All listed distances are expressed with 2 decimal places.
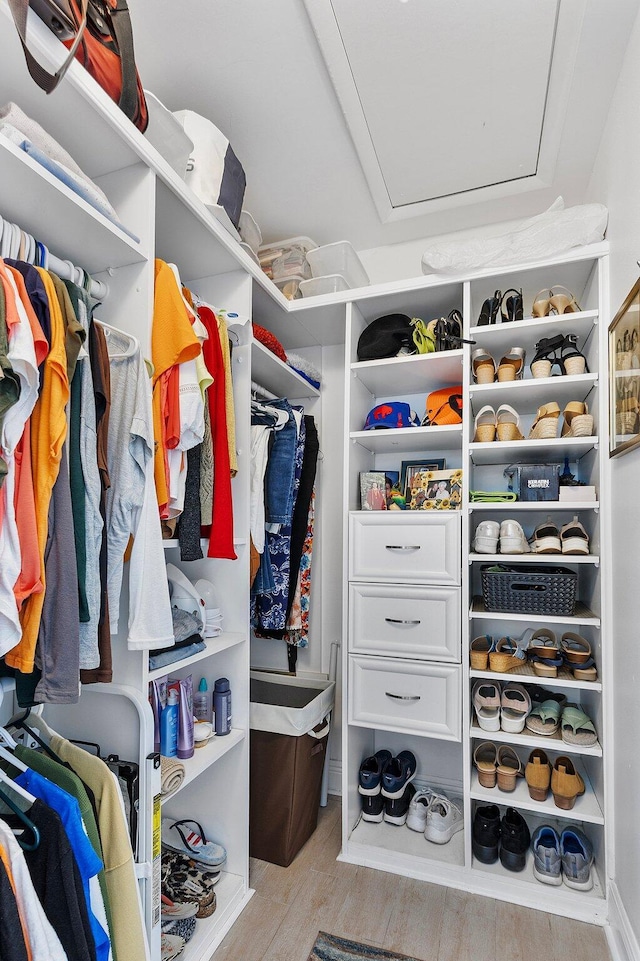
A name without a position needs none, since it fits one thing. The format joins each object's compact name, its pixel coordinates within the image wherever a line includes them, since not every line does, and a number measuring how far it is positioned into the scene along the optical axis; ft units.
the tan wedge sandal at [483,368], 6.54
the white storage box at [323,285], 7.41
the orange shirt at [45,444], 3.16
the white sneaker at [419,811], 6.72
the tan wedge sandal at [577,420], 5.98
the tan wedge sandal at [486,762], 6.15
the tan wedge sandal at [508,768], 6.08
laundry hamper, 6.38
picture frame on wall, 4.66
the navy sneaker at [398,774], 6.88
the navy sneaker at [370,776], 6.81
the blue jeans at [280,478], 6.91
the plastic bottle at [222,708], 5.74
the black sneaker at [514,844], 5.94
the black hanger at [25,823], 3.16
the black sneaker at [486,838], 6.06
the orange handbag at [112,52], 3.79
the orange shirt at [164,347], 4.38
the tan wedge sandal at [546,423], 6.18
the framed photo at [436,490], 6.76
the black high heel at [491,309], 6.61
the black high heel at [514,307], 6.57
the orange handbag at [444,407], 6.99
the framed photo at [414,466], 7.73
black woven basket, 6.00
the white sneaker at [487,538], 6.33
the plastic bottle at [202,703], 5.80
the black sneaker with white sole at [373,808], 6.86
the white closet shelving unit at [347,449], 4.13
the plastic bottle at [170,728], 5.15
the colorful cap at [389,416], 7.12
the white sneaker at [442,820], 6.49
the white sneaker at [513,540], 6.24
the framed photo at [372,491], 7.04
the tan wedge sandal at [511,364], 6.46
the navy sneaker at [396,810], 6.83
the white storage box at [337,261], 7.34
